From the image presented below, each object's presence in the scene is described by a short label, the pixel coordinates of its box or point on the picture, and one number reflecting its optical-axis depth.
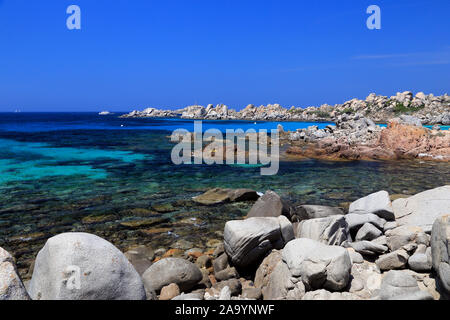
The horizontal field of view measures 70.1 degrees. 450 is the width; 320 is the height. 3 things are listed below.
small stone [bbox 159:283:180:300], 5.89
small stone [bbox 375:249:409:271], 6.22
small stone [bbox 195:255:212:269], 7.63
